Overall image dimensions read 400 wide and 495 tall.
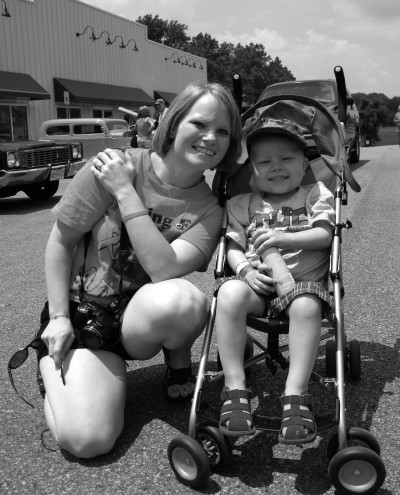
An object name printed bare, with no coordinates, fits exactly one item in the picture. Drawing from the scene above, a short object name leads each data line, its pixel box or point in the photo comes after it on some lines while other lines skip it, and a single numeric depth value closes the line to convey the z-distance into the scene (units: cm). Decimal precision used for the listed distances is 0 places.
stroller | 219
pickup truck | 1000
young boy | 240
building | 2352
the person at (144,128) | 1429
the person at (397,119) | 1262
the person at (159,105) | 1555
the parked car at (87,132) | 1588
